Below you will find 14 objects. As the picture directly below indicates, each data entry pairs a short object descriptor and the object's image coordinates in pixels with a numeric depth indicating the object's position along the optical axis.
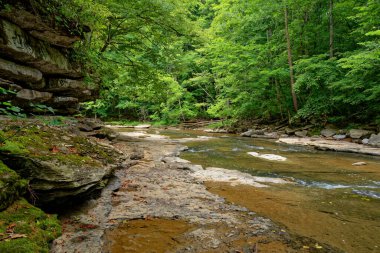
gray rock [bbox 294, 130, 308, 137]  14.43
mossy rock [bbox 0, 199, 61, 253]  2.06
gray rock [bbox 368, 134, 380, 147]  10.22
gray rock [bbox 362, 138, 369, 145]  10.75
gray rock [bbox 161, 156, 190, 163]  7.42
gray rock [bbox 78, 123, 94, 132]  9.20
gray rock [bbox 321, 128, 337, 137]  13.17
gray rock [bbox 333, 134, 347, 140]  12.33
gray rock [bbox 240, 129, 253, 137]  16.30
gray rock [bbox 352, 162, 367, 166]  7.48
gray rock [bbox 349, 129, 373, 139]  11.59
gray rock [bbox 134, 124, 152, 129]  27.33
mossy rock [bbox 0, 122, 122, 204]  2.95
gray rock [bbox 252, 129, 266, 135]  16.28
